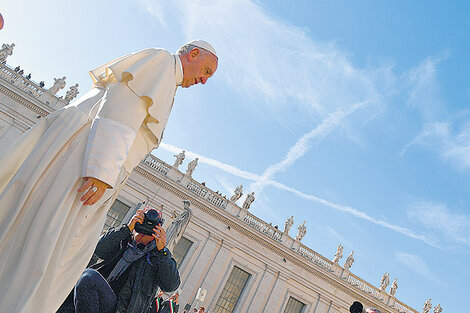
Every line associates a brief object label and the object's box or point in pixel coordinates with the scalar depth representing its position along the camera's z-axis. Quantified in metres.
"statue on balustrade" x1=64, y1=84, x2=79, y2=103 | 22.25
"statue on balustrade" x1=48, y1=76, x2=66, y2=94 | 21.93
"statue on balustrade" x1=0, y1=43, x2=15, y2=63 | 22.08
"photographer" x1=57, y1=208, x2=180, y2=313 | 2.37
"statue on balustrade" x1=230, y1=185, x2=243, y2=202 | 23.07
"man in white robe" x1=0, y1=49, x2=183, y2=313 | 1.63
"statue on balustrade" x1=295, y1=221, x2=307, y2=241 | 24.31
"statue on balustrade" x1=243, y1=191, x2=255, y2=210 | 23.34
